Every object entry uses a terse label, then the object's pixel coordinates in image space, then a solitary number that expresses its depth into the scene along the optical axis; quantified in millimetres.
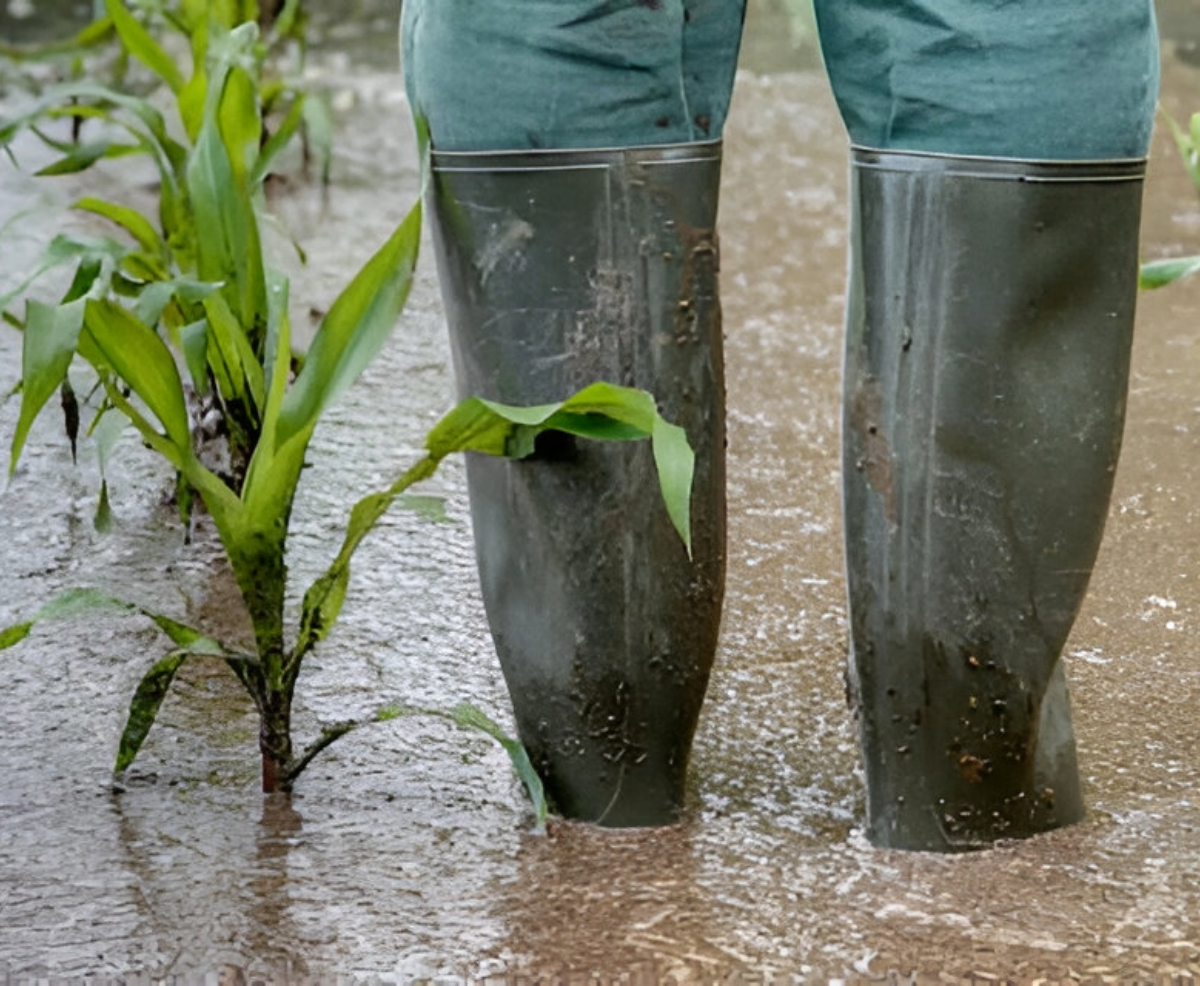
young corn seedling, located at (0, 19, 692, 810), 3517
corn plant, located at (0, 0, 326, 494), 3890
